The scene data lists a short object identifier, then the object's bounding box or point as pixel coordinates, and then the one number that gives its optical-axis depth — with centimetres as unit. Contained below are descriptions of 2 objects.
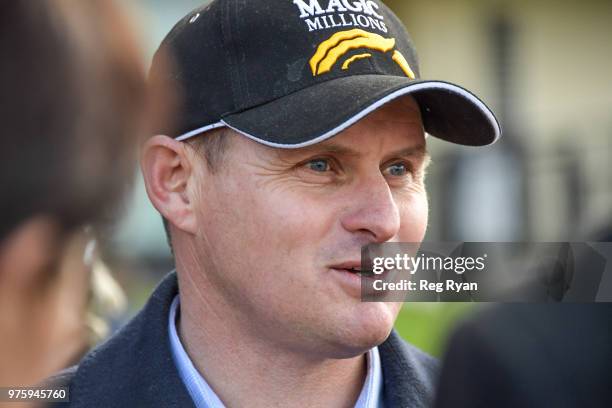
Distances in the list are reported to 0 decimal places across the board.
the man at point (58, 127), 288
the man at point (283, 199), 335
